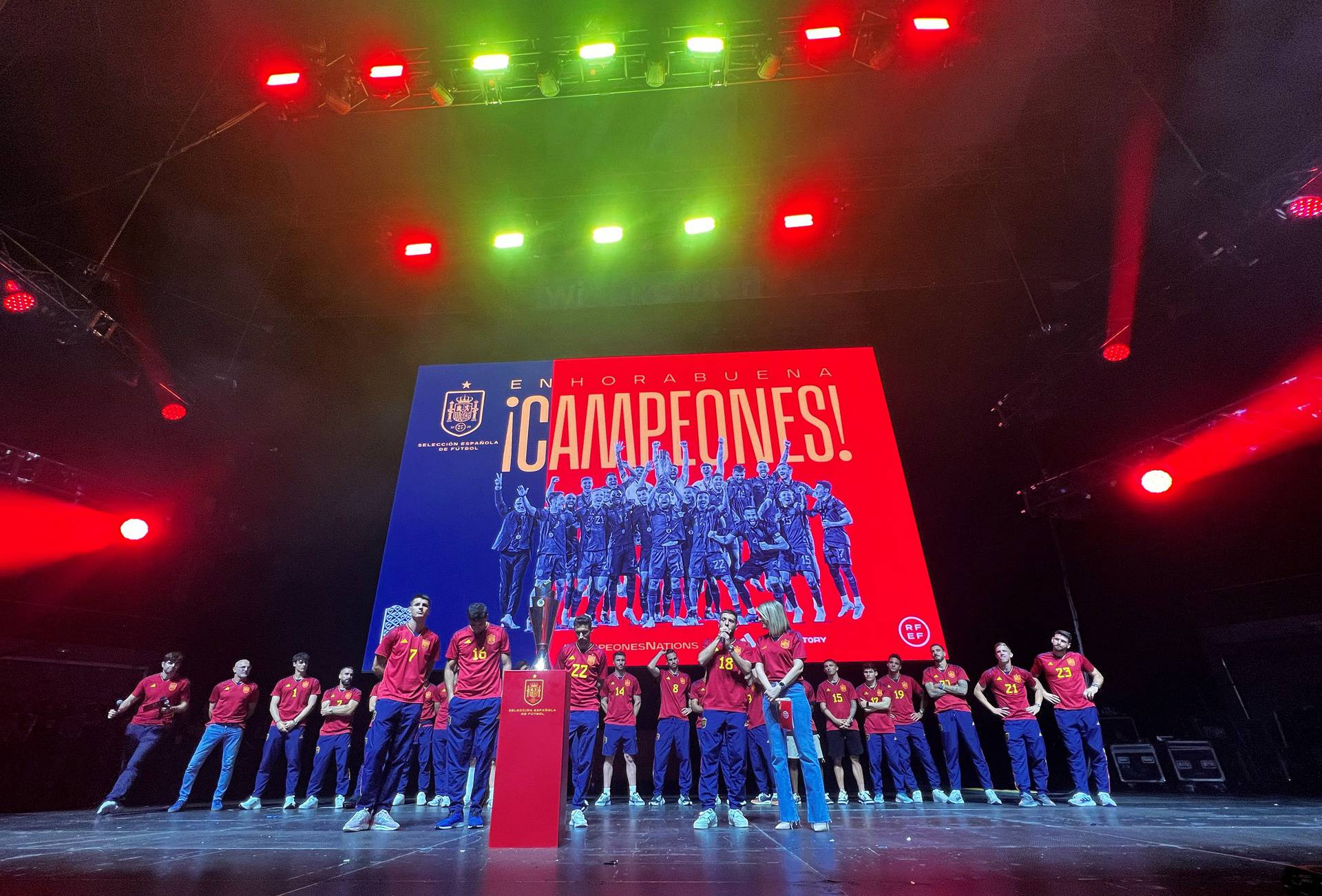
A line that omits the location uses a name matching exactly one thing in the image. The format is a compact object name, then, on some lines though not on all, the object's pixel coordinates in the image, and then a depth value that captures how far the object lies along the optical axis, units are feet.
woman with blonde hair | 13.75
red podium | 11.63
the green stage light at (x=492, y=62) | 20.24
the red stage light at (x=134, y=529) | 27.32
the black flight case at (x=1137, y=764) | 25.31
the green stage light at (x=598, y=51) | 19.83
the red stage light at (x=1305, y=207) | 18.86
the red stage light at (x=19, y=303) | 21.50
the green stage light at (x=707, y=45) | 19.62
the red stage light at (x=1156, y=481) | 25.86
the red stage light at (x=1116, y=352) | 25.53
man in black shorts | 23.63
